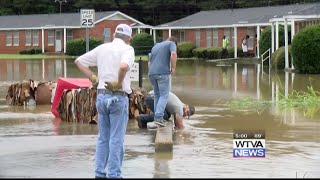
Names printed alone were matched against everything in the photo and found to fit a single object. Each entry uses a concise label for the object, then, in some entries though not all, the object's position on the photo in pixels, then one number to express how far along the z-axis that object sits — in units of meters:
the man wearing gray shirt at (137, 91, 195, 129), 13.16
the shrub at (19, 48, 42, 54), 67.78
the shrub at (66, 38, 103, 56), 60.47
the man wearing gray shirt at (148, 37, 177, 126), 12.63
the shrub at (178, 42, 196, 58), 55.66
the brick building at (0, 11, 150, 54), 68.25
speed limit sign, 19.53
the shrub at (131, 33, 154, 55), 56.56
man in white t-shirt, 8.20
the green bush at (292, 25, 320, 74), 28.84
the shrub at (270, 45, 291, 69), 33.69
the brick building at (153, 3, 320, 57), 49.63
